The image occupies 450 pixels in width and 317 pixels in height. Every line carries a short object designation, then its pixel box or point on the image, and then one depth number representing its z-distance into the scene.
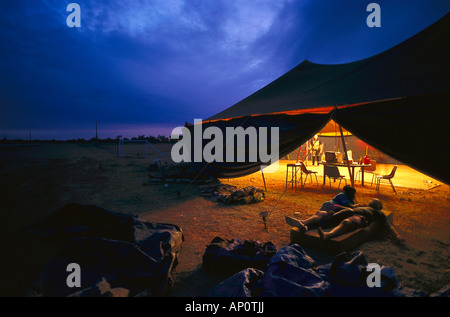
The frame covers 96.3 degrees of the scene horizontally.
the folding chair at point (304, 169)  6.00
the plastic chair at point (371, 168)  6.68
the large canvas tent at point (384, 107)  2.89
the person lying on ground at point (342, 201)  3.08
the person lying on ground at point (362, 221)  2.66
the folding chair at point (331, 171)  5.69
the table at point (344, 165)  5.75
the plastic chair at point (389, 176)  5.23
